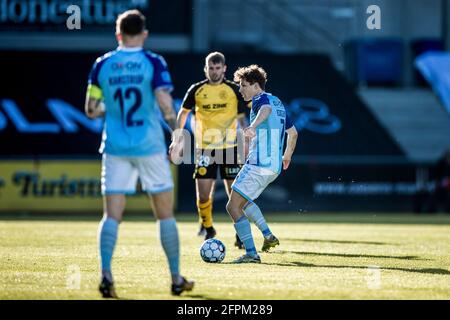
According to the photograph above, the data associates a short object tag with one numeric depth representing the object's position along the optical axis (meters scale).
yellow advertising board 24.16
